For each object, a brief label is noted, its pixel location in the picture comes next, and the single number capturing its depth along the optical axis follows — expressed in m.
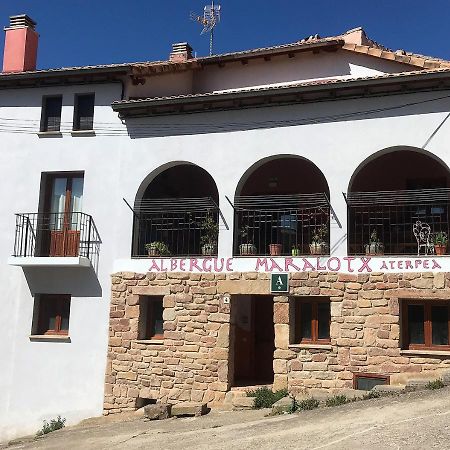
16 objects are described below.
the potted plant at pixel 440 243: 11.15
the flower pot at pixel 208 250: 12.68
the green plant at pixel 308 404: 10.20
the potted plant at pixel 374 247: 11.55
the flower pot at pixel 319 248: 11.85
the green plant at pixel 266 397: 11.24
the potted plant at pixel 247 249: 12.41
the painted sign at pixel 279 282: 11.81
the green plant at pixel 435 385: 9.88
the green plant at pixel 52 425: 12.65
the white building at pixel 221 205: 11.39
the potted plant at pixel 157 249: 13.00
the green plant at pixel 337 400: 10.13
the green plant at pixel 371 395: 10.05
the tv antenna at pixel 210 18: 17.83
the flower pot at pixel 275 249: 12.19
